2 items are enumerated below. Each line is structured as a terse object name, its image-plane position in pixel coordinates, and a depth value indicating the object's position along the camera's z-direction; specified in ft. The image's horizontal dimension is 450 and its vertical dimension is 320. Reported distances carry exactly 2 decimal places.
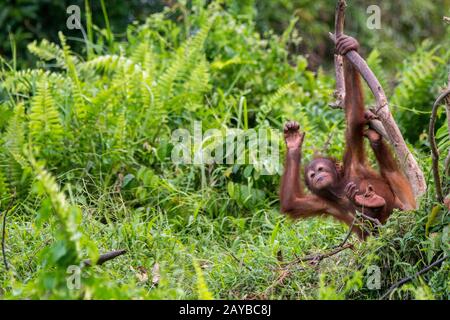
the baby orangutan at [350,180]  17.60
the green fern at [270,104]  22.25
